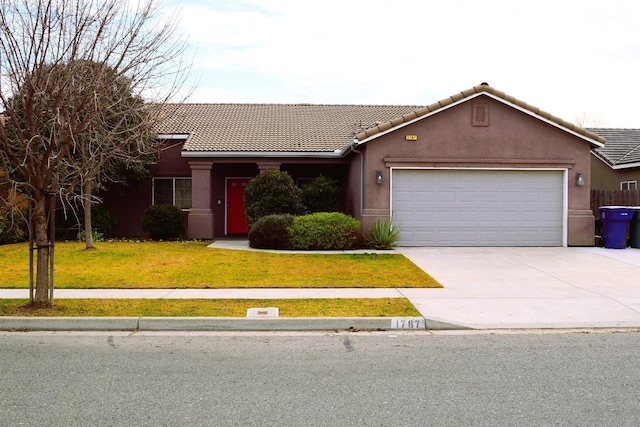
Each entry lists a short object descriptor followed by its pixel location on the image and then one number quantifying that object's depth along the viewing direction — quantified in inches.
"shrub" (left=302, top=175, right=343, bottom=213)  751.1
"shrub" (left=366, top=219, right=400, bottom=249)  652.1
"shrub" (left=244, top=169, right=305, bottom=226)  711.1
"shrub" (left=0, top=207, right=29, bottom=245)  721.0
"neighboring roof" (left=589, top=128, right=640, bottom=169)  912.3
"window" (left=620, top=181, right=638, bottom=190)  913.0
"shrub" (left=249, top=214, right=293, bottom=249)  650.2
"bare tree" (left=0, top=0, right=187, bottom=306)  319.9
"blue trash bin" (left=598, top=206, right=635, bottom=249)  663.1
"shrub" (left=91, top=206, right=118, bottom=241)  789.9
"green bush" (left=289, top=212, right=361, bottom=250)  644.1
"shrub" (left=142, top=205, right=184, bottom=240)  779.4
